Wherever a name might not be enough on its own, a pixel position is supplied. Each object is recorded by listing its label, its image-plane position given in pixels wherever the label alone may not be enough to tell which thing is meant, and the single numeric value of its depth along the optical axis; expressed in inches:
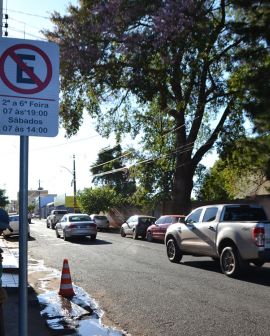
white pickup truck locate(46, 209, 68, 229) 1800.7
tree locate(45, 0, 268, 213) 844.0
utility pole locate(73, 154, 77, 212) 2356.1
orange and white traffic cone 406.9
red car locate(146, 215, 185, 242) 970.7
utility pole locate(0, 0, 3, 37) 268.1
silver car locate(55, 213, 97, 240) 1058.1
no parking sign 149.2
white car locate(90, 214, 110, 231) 1594.5
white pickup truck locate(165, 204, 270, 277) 455.5
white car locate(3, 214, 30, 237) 1213.3
